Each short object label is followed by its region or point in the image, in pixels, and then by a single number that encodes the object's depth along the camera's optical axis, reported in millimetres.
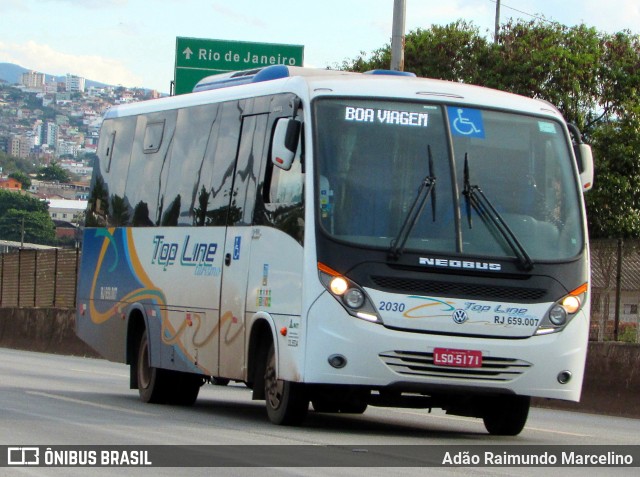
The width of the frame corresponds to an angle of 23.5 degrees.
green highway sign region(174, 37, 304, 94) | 30875
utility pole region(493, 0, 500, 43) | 49756
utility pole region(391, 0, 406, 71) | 21469
